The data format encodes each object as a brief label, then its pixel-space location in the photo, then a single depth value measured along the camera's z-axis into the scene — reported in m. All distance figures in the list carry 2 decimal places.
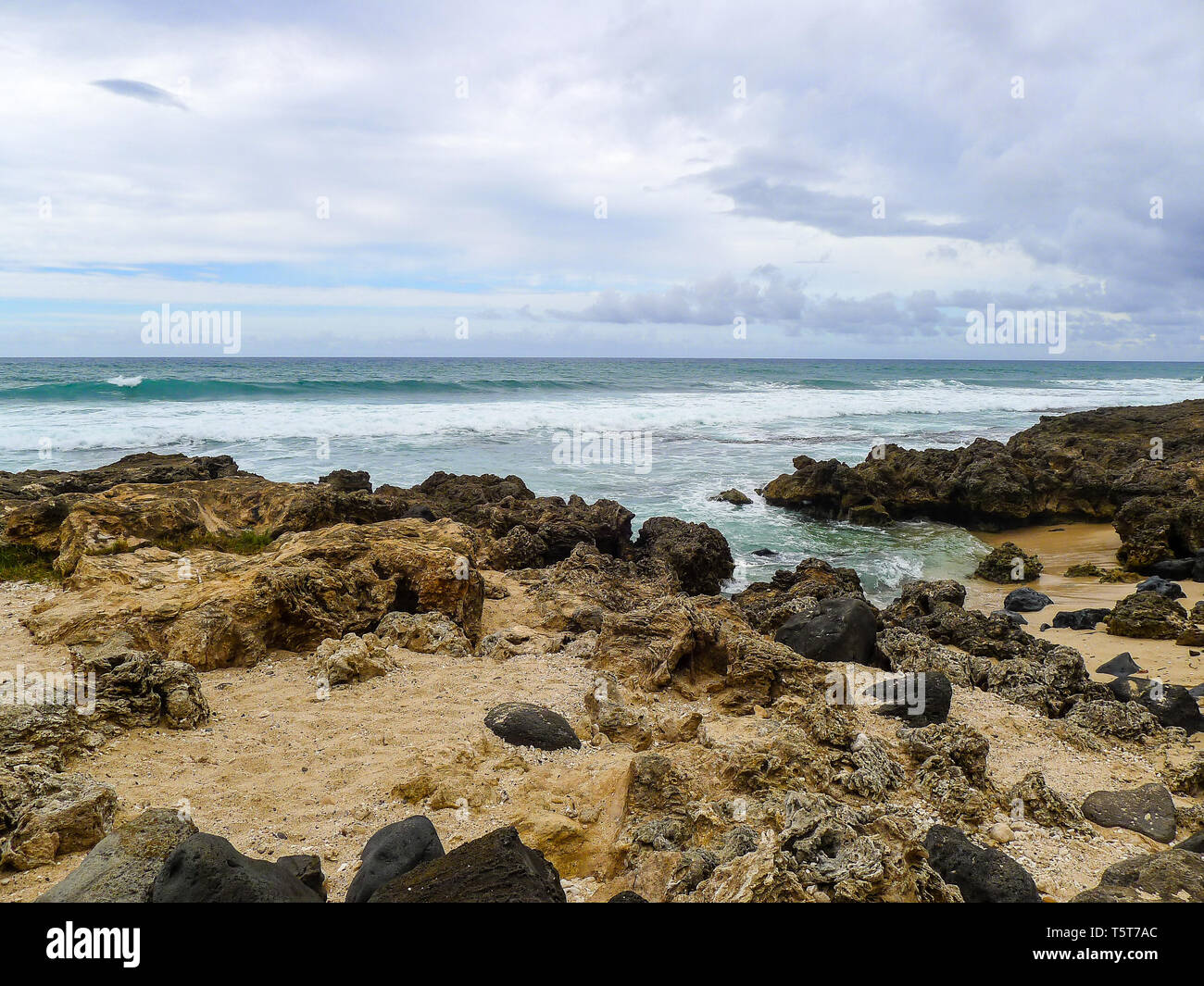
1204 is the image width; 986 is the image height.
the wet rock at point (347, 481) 14.30
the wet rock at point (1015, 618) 9.40
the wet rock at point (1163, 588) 10.45
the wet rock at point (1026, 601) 10.55
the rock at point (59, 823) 3.38
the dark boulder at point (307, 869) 3.21
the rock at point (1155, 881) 3.25
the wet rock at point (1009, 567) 12.27
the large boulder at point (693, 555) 11.67
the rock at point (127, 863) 2.90
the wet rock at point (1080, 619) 9.33
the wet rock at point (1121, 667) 7.34
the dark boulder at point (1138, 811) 4.27
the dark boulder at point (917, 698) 5.40
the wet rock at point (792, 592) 8.73
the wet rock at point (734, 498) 18.02
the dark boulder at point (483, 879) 2.70
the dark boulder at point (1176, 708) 5.79
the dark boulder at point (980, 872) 3.39
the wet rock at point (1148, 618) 8.44
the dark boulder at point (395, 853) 3.15
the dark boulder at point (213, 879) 2.74
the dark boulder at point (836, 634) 6.83
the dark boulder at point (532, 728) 4.86
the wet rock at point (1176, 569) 11.76
